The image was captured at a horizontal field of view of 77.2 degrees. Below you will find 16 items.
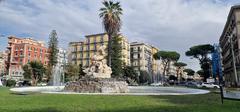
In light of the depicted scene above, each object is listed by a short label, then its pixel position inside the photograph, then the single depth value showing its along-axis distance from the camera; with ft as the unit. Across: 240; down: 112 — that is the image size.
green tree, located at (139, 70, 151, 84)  188.58
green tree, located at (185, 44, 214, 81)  147.58
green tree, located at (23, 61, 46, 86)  153.04
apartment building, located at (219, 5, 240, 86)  112.01
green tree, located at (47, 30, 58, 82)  145.03
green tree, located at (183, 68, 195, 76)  300.32
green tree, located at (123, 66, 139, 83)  162.20
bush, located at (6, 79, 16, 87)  97.97
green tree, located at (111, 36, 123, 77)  145.10
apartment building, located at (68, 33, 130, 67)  219.17
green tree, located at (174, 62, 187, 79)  248.60
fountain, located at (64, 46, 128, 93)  47.87
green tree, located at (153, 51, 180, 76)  189.24
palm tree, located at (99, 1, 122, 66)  74.83
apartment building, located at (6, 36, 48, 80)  225.05
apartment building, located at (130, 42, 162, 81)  227.17
